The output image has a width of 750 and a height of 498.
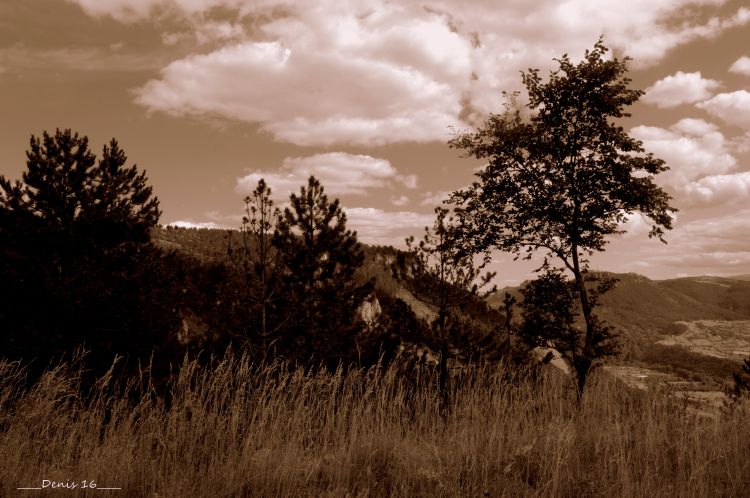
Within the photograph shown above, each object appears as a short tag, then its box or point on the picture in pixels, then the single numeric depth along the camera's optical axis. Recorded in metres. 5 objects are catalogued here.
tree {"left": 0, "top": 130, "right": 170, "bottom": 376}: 11.58
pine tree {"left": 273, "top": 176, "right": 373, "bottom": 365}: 19.41
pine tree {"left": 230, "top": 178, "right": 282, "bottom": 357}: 10.88
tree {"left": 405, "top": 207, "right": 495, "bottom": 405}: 17.12
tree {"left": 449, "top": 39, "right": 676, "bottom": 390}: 12.54
